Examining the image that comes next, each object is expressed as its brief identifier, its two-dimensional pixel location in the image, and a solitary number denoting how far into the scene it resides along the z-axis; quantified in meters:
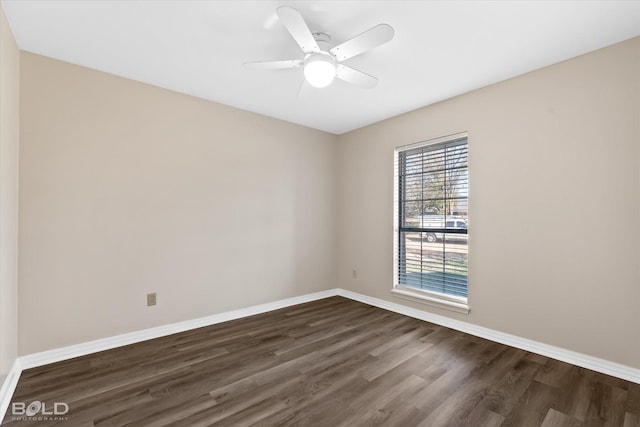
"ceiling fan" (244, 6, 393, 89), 1.72
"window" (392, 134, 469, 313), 3.23
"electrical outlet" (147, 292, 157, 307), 2.88
